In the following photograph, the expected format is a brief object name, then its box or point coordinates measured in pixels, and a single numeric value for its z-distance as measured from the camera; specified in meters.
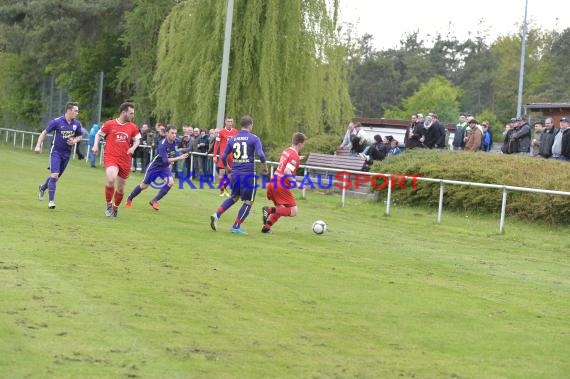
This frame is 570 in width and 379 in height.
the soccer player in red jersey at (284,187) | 16.22
